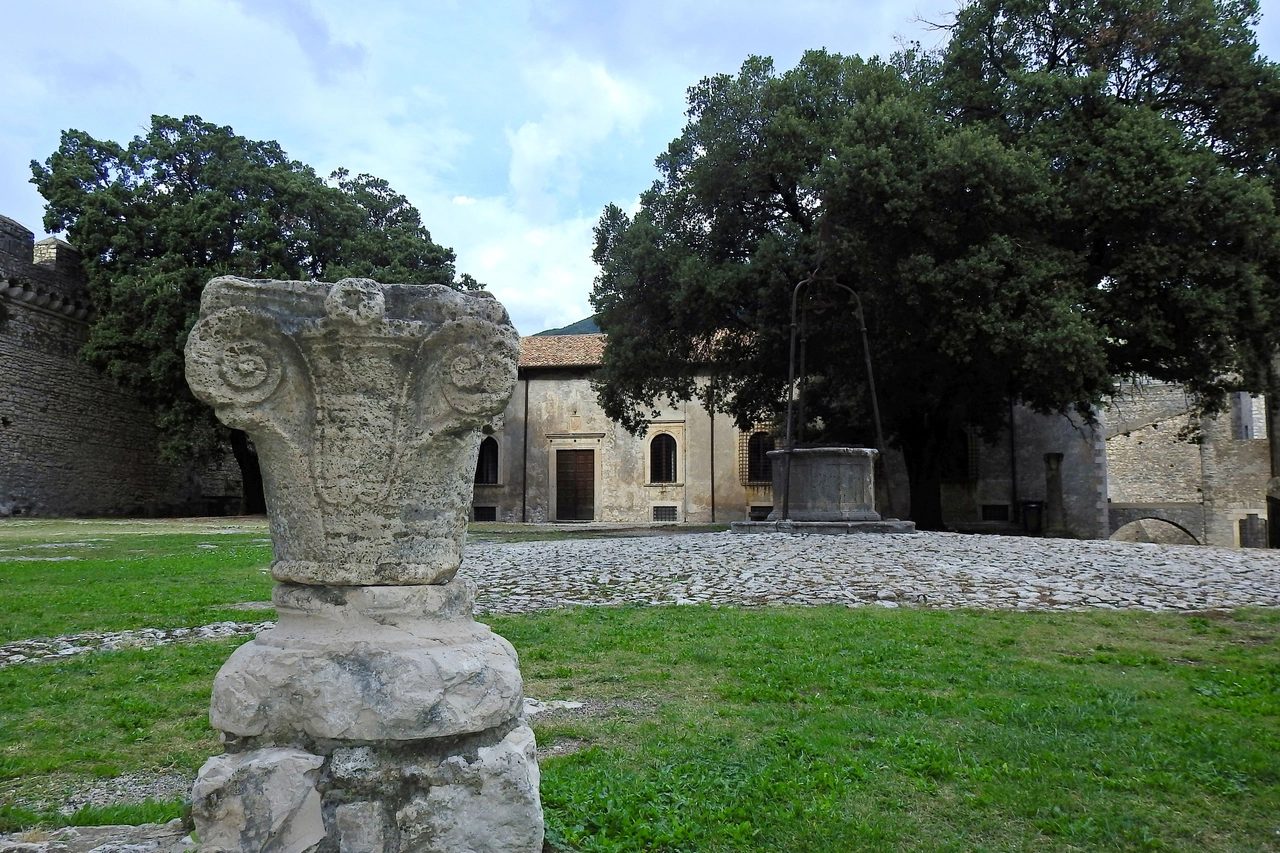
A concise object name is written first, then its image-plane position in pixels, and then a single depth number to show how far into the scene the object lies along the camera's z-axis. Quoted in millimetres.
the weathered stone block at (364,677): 2322
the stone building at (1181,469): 25750
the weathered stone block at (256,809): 2236
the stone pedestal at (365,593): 2291
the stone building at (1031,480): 23719
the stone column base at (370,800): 2242
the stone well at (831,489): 12868
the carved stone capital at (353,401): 2504
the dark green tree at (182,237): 22141
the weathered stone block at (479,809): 2285
